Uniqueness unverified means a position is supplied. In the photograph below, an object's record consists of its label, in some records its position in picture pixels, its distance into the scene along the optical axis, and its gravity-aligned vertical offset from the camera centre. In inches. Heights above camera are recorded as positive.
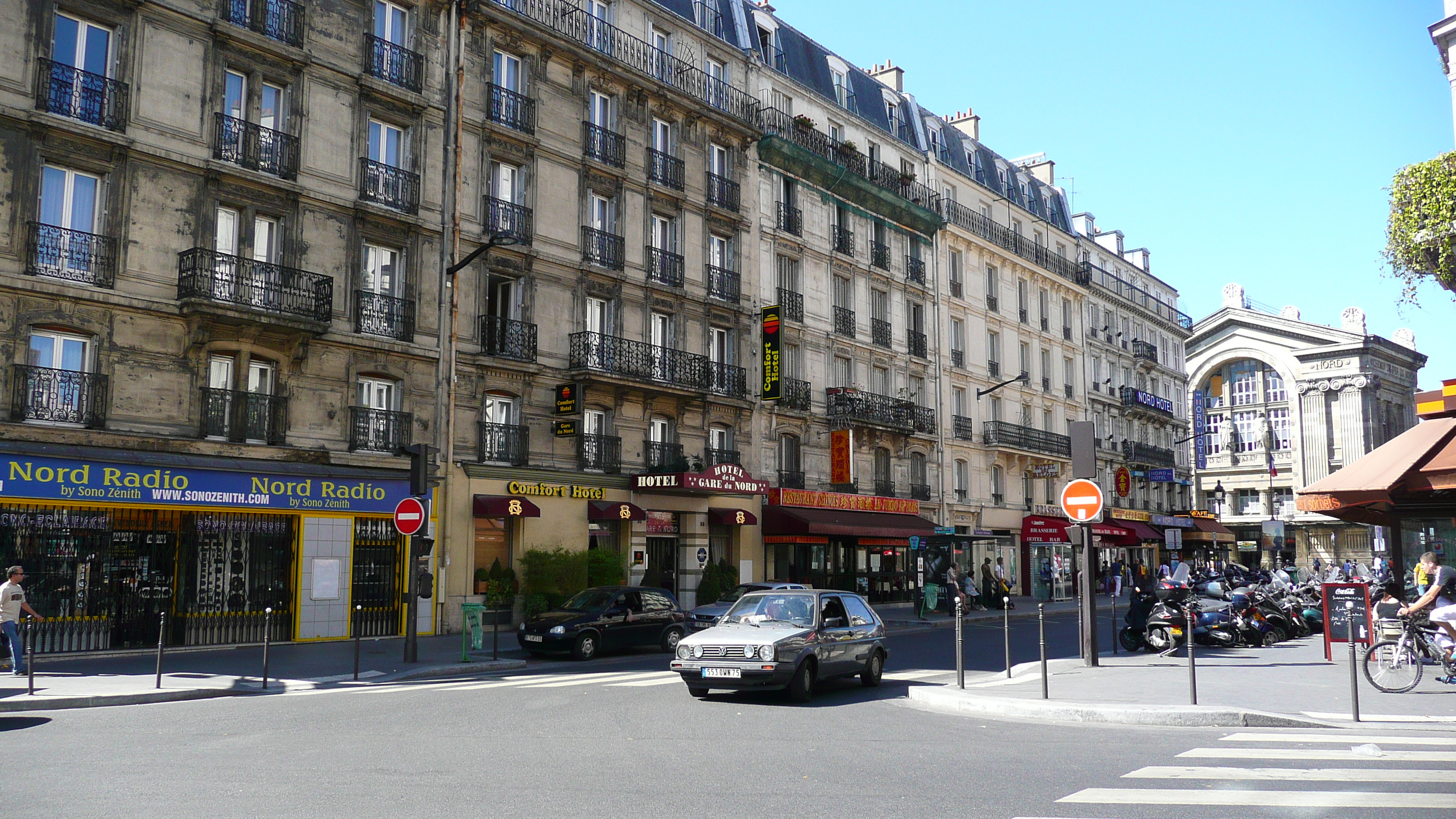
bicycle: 497.0 -52.8
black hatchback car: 758.5 -58.8
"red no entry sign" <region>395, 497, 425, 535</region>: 690.8 +15.2
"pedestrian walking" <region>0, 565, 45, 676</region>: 576.1 -36.5
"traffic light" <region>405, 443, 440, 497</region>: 720.3 +47.5
